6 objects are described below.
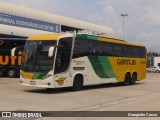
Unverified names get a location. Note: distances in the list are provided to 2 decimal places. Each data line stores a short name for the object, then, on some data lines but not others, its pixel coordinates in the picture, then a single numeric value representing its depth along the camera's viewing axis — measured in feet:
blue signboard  139.13
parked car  249.77
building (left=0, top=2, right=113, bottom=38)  138.00
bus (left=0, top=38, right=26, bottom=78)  103.09
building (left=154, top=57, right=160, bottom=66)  307.58
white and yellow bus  60.71
